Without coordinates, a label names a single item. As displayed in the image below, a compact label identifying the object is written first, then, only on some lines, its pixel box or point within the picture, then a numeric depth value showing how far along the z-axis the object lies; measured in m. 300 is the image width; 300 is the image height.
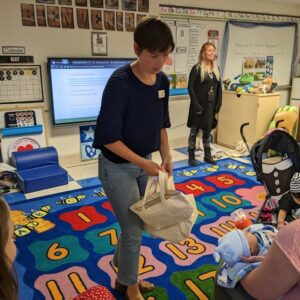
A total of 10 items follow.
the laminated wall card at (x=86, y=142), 3.84
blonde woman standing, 3.71
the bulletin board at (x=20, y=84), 3.25
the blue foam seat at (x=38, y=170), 3.06
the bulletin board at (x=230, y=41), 4.27
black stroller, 2.06
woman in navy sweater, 1.32
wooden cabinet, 4.27
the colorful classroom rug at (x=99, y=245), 1.85
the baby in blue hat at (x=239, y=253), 1.16
